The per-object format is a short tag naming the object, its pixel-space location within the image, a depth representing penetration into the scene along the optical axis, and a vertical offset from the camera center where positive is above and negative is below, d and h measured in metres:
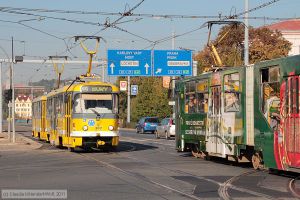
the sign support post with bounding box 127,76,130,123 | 80.75 +1.04
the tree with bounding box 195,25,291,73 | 62.97 +6.95
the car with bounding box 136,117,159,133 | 62.00 -0.73
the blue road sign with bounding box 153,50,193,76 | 48.88 +3.97
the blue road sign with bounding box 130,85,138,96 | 81.12 +3.25
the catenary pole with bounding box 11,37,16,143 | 40.68 +0.88
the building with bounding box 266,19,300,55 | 92.50 +12.20
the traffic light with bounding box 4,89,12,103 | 42.12 +1.47
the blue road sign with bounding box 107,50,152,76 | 48.25 +3.96
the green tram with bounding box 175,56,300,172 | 15.94 +0.05
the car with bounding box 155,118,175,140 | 45.34 -0.88
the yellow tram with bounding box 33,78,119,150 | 28.06 +0.11
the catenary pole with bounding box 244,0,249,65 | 36.54 +4.59
